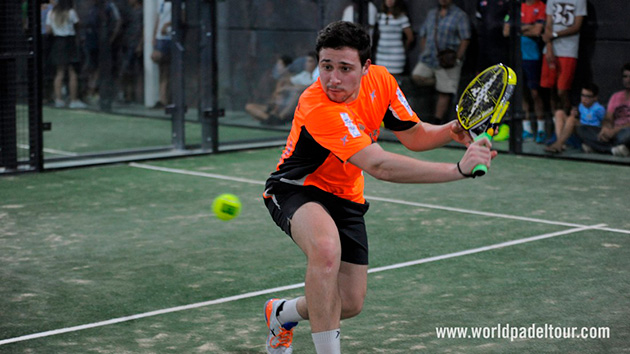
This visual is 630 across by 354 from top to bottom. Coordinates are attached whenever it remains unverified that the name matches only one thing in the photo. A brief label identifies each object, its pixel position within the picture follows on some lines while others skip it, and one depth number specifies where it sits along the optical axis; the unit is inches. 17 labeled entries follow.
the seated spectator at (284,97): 556.7
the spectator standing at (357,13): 556.0
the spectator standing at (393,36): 543.5
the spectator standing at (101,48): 511.5
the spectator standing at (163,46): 514.0
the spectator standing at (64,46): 482.3
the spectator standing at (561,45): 475.5
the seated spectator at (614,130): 465.1
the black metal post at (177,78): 507.2
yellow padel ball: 265.9
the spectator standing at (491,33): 504.1
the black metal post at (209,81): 506.6
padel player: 175.9
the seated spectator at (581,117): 474.6
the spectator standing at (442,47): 516.7
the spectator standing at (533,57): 491.5
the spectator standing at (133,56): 523.2
